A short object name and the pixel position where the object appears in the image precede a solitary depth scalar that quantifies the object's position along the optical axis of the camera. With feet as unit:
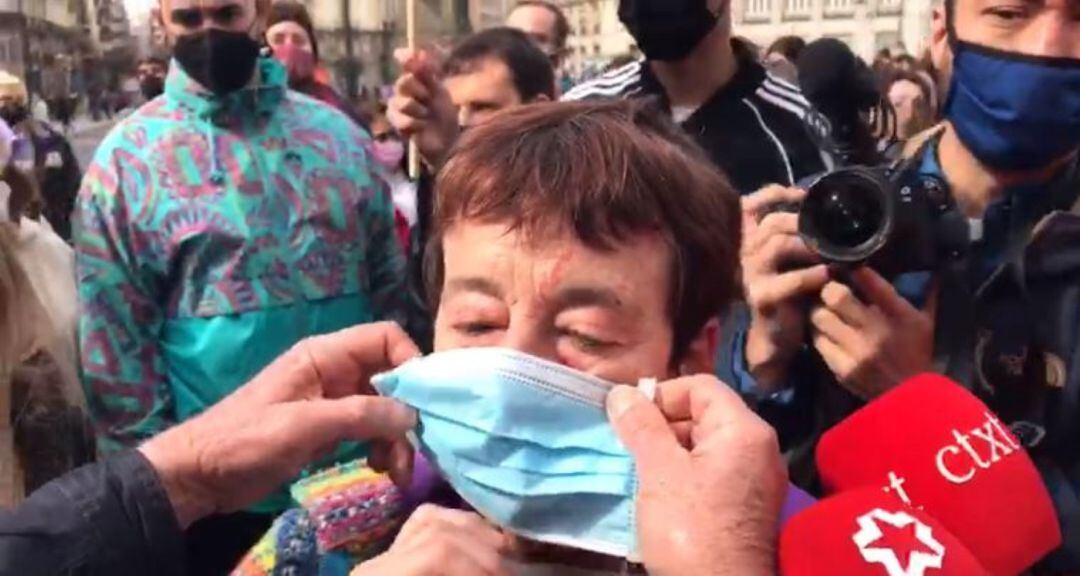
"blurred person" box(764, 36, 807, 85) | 20.27
